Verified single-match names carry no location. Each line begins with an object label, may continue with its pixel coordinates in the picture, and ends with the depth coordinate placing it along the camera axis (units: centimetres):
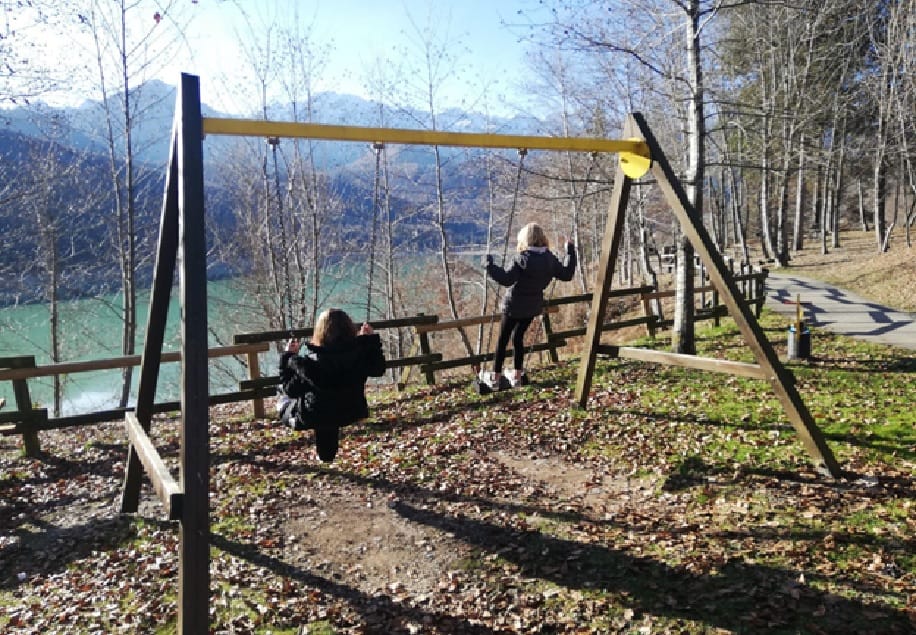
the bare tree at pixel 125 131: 1235
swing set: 328
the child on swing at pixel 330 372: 492
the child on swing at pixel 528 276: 662
